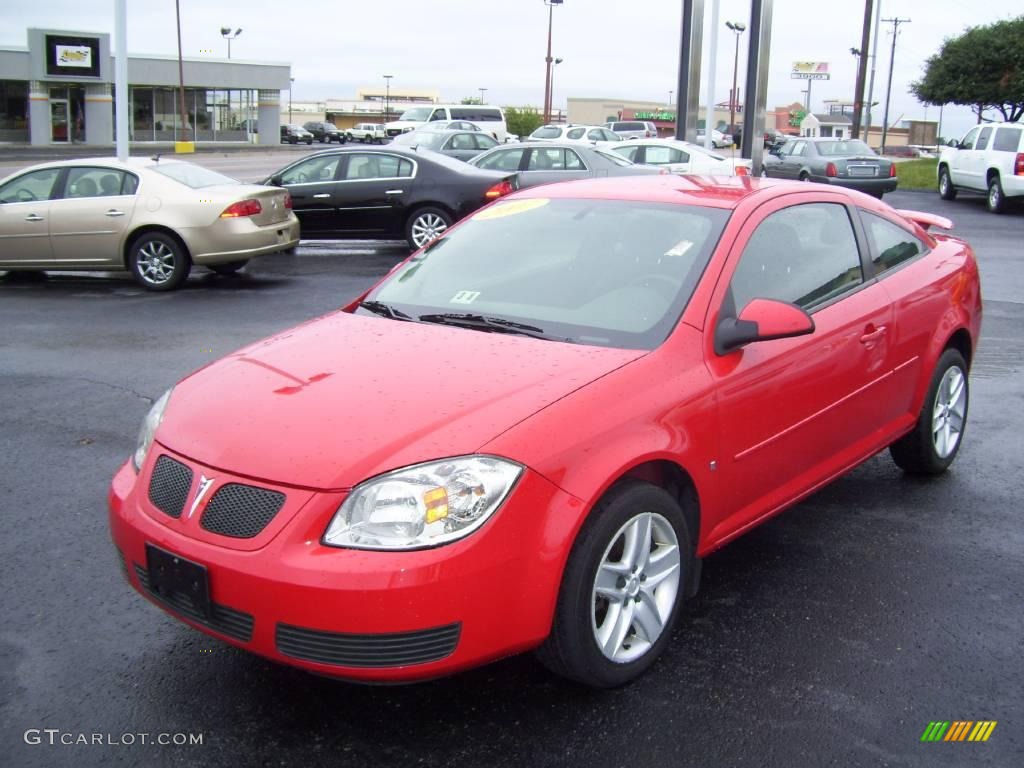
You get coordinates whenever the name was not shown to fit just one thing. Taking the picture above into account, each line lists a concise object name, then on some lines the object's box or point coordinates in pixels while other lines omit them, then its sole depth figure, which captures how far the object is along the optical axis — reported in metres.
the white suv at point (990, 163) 21.61
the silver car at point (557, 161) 17.44
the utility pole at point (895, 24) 86.47
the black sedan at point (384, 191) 14.98
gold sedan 11.70
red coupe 2.90
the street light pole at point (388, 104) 102.94
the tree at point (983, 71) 42.44
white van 46.03
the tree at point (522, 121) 75.69
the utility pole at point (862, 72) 43.55
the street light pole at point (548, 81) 64.69
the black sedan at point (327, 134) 74.19
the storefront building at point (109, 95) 52.66
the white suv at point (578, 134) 35.19
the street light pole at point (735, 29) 60.59
